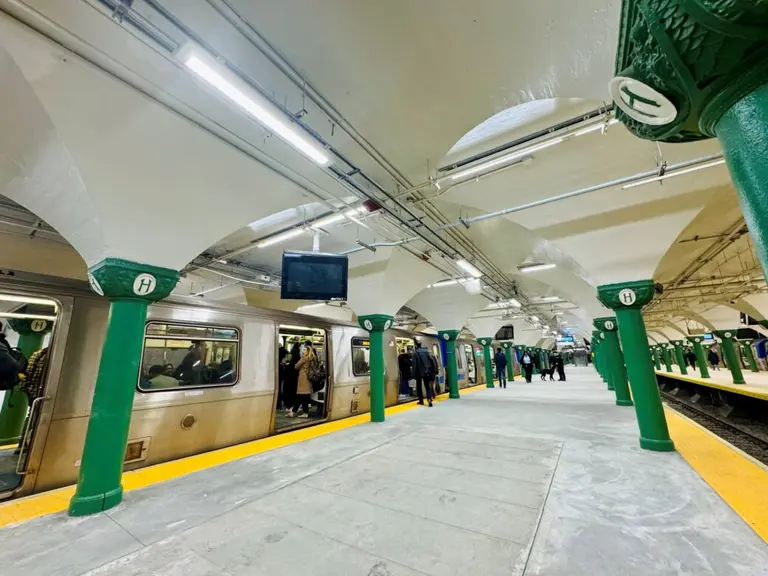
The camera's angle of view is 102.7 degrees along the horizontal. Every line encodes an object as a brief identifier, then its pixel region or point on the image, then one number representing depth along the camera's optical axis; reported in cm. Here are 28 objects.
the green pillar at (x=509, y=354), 1687
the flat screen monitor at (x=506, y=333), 1623
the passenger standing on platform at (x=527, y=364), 1487
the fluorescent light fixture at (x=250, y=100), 184
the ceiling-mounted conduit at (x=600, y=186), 329
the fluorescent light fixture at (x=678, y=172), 322
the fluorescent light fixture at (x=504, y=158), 318
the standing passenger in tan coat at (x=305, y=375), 636
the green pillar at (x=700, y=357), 1481
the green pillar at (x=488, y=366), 1354
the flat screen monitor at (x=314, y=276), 483
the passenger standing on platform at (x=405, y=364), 860
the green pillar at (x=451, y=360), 984
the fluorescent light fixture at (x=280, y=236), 517
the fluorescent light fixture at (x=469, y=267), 602
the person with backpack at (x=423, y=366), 793
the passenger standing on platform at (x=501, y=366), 1273
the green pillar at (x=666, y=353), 2152
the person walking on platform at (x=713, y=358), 2341
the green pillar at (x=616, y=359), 735
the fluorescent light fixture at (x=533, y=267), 735
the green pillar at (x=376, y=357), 618
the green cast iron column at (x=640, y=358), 375
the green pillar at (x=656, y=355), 2723
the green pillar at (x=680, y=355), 1810
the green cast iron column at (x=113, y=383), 271
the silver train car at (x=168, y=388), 307
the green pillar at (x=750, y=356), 1781
